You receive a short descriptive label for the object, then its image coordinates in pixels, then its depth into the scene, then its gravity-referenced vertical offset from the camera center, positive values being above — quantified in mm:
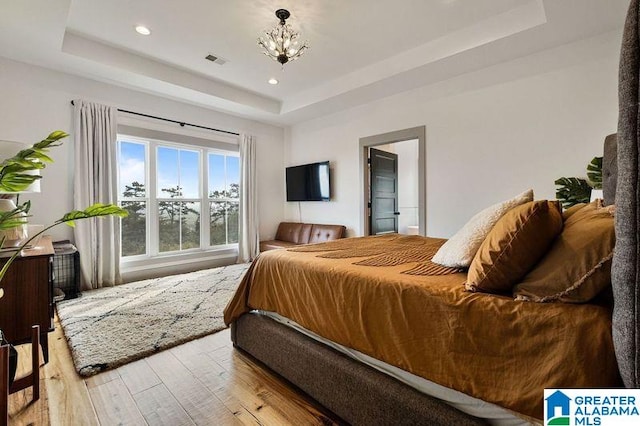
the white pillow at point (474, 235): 1347 -126
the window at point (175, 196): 4125 +280
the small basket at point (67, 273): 3225 -679
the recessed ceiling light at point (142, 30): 2855 +1872
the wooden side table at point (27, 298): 1810 -544
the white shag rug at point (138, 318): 2068 -976
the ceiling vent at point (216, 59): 3441 +1893
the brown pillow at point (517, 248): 1043 -144
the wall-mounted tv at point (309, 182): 5008 +541
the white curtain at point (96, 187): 3510 +343
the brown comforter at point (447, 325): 842 -438
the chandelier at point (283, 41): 2574 +1772
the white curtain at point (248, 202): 5094 +185
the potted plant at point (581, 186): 2543 +205
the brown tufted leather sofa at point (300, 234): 4766 -400
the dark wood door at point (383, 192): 4664 +322
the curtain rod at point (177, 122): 3924 +1409
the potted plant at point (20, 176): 1242 +179
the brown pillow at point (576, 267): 892 -193
